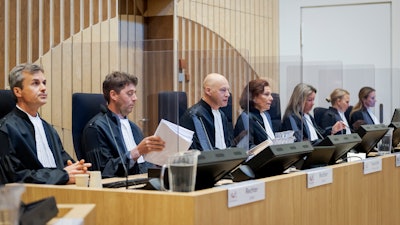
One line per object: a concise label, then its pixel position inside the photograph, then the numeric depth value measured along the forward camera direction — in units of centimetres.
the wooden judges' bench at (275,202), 286
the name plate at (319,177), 382
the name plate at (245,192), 309
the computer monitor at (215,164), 304
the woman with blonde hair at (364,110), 677
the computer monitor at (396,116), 646
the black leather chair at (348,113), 669
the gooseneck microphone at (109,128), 357
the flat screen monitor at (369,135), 514
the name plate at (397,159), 517
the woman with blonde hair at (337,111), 625
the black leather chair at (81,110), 466
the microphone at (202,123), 469
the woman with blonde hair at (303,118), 518
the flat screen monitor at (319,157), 416
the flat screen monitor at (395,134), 598
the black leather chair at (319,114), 609
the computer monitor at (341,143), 441
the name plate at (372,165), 455
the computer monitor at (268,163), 357
